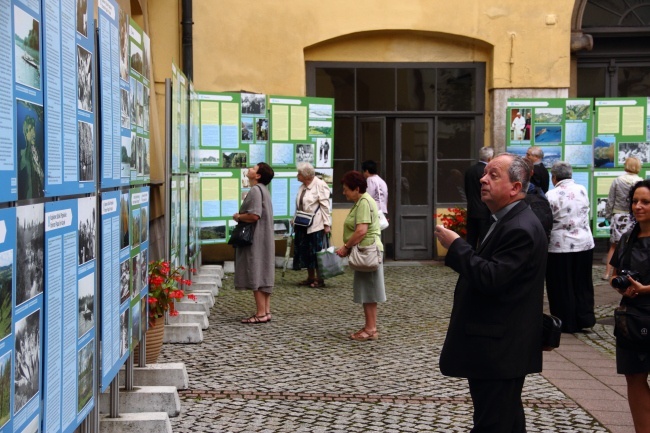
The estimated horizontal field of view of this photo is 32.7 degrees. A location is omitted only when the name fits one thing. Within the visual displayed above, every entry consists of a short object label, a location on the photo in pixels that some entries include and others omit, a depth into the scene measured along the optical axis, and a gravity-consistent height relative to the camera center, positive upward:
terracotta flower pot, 8.14 -1.38
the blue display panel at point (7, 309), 3.35 -0.48
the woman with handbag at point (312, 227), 14.50 -0.96
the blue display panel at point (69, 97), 3.91 +0.22
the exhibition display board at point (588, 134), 17.27 +0.31
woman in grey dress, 11.40 -0.99
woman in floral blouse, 11.03 -1.03
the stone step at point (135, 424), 6.22 -1.52
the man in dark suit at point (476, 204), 14.54 -0.68
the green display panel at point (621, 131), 17.28 +0.36
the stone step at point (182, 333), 10.09 -1.64
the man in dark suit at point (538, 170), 11.91 -0.18
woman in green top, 10.20 -0.74
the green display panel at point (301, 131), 16.47 +0.34
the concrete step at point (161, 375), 7.58 -1.55
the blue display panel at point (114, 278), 5.20 -0.62
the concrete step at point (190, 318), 10.68 -1.60
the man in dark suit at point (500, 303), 4.91 -0.67
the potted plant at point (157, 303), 8.14 -1.11
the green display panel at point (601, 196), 17.16 -0.65
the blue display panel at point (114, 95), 5.15 +0.29
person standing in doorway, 16.25 -0.46
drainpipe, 17.23 +1.82
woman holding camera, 6.04 -0.77
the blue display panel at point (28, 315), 3.55 -0.54
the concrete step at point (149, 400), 6.92 -1.55
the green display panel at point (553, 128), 17.27 +0.41
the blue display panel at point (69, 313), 4.00 -0.63
